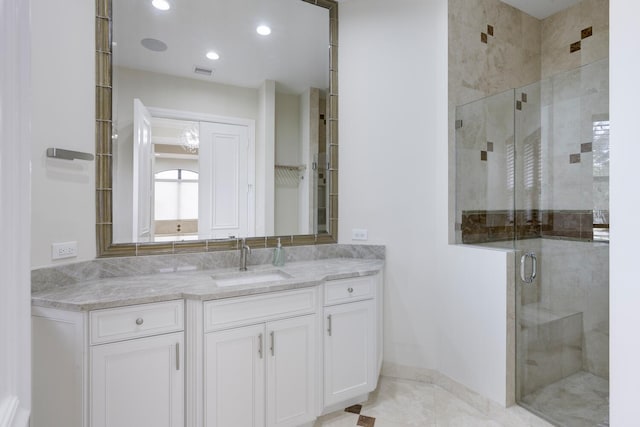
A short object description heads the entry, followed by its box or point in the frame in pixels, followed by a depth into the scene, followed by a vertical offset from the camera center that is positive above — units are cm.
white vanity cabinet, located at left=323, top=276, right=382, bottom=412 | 197 -80
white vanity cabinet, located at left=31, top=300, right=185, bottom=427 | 140 -70
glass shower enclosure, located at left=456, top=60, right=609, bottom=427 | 208 -3
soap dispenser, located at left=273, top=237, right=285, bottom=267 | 227 -31
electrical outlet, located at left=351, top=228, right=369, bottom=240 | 256 -17
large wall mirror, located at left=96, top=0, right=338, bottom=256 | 192 +60
